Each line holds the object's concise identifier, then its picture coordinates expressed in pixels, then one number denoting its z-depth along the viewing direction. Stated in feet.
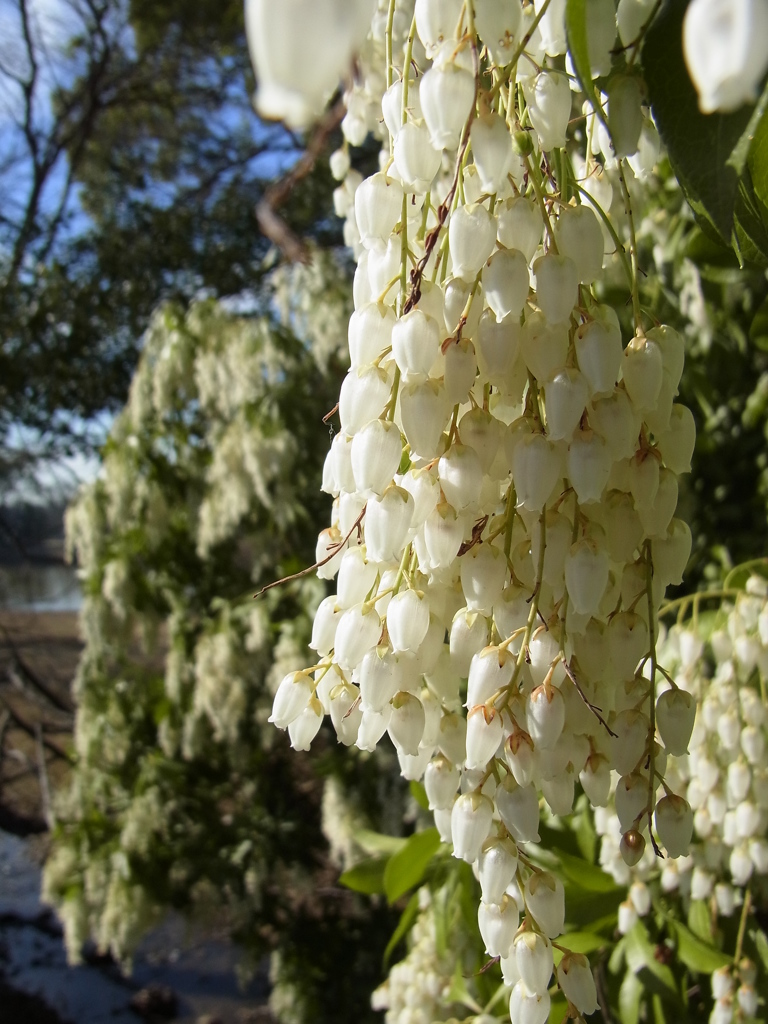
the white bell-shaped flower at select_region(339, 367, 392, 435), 0.33
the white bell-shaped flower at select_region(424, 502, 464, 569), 0.32
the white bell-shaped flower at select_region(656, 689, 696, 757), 0.35
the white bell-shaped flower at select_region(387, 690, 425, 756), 0.34
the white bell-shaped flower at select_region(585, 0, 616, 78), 0.27
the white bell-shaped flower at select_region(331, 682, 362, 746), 0.36
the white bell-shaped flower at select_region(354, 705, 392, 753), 0.34
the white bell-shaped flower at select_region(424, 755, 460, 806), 0.37
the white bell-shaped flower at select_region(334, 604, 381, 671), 0.34
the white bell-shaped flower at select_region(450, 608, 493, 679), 0.34
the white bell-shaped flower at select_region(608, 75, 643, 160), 0.28
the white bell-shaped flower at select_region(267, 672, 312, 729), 0.36
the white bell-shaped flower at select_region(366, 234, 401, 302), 0.35
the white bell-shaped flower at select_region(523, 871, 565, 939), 0.35
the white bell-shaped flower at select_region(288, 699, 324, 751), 0.36
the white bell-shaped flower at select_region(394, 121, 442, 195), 0.31
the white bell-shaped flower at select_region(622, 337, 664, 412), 0.32
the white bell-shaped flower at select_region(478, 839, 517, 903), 0.33
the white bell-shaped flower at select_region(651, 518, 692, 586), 0.34
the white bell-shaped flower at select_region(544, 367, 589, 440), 0.30
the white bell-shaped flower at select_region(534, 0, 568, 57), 0.31
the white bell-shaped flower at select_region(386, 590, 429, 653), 0.32
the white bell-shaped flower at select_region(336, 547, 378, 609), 0.35
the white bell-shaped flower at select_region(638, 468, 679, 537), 0.33
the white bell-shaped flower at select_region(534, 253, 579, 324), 0.30
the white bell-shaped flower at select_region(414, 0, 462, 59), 0.29
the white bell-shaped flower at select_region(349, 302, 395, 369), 0.33
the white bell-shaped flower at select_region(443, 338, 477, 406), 0.31
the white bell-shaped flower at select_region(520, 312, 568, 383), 0.31
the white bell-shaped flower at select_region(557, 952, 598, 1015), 0.35
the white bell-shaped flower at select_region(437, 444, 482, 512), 0.31
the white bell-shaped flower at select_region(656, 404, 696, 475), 0.34
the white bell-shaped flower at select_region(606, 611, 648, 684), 0.33
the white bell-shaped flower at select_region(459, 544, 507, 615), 0.32
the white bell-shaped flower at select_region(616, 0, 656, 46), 0.30
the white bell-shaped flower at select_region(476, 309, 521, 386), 0.30
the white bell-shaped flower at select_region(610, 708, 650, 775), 0.33
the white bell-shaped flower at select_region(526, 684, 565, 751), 0.31
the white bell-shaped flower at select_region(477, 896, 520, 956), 0.34
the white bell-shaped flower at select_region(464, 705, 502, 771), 0.32
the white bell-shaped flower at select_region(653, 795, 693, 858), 0.35
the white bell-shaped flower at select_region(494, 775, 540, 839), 0.33
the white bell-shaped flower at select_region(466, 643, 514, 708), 0.32
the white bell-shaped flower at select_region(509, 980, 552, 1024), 0.34
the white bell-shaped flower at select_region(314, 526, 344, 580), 0.38
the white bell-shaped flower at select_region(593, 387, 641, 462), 0.31
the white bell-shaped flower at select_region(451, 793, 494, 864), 0.33
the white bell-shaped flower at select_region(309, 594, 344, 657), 0.37
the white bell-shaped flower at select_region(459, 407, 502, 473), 0.32
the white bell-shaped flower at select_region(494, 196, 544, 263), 0.31
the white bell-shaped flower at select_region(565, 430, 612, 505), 0.31
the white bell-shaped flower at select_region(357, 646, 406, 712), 0.32
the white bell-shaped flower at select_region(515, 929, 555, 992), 0.33
